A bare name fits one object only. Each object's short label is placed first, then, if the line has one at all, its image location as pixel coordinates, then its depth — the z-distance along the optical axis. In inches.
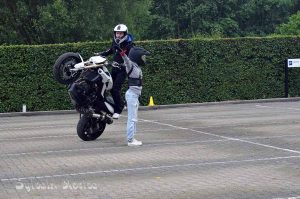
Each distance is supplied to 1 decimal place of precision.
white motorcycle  500.7
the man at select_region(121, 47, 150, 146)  478.6
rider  491.8
